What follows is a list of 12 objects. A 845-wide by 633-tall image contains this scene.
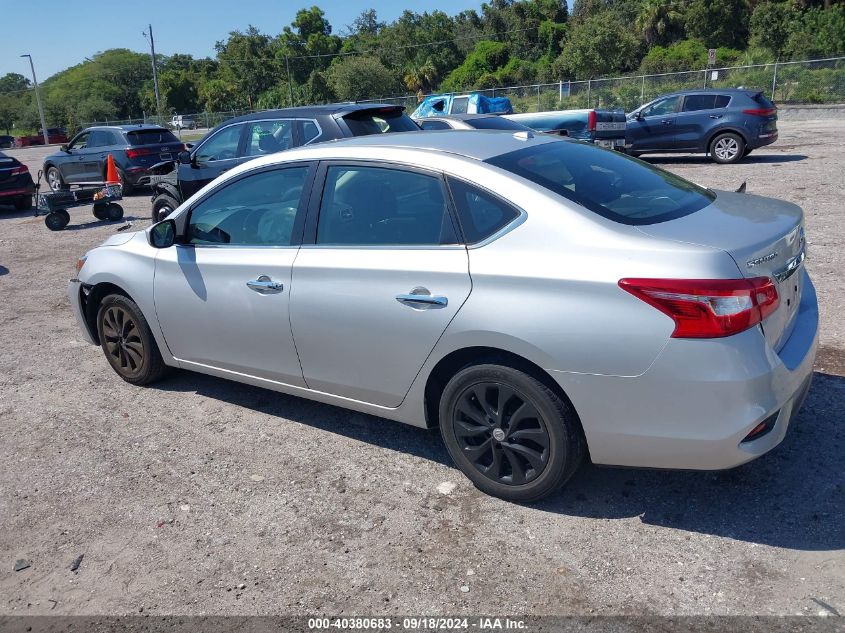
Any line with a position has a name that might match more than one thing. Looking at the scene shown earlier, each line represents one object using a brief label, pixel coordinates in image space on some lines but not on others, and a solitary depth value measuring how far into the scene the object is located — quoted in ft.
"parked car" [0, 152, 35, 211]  49.55
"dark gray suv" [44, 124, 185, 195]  55.83
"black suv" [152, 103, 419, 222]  29.19
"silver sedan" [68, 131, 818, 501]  9.81
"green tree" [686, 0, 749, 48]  175.94
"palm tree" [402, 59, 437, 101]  252.01
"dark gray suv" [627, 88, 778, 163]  52.19
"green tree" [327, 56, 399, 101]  195.62
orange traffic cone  51.93
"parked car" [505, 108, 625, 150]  50.24
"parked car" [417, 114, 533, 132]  36.88
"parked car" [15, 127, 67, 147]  215.10
